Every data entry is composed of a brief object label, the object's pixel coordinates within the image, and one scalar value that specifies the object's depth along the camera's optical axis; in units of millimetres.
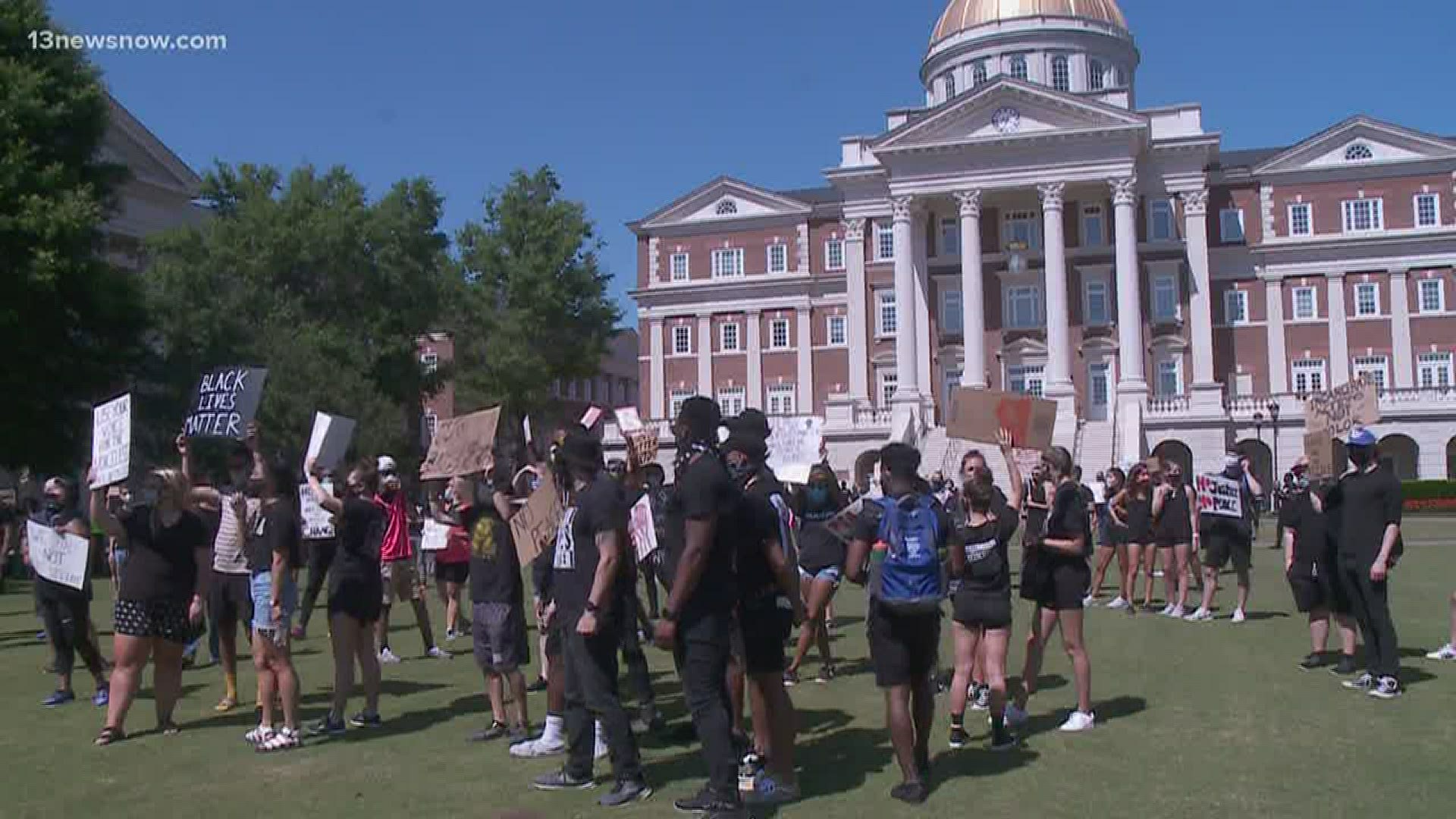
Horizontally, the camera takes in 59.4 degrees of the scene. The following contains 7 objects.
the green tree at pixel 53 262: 27594
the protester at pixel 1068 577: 8992
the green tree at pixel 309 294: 41688
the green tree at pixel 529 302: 56500
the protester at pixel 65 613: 11508
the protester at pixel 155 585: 9625
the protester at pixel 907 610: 7461
